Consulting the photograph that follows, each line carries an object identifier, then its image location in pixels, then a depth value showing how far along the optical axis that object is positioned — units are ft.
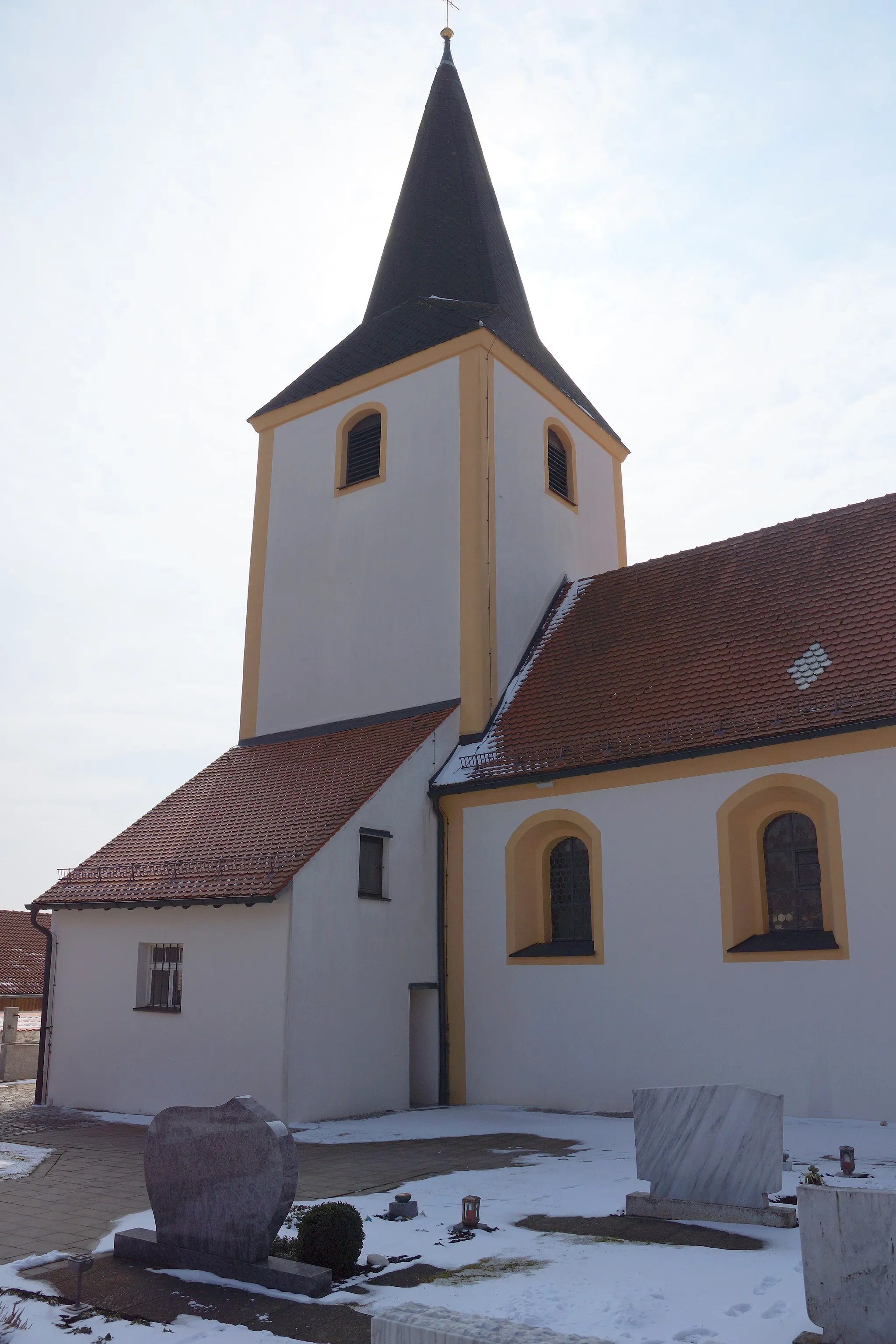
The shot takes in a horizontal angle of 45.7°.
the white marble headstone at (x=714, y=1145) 23.13
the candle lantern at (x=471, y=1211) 22.36
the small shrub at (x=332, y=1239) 19.29
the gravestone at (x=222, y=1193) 19.26
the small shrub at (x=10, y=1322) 16.56
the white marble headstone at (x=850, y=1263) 15.15
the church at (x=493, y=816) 39.01
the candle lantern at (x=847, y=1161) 26.04
